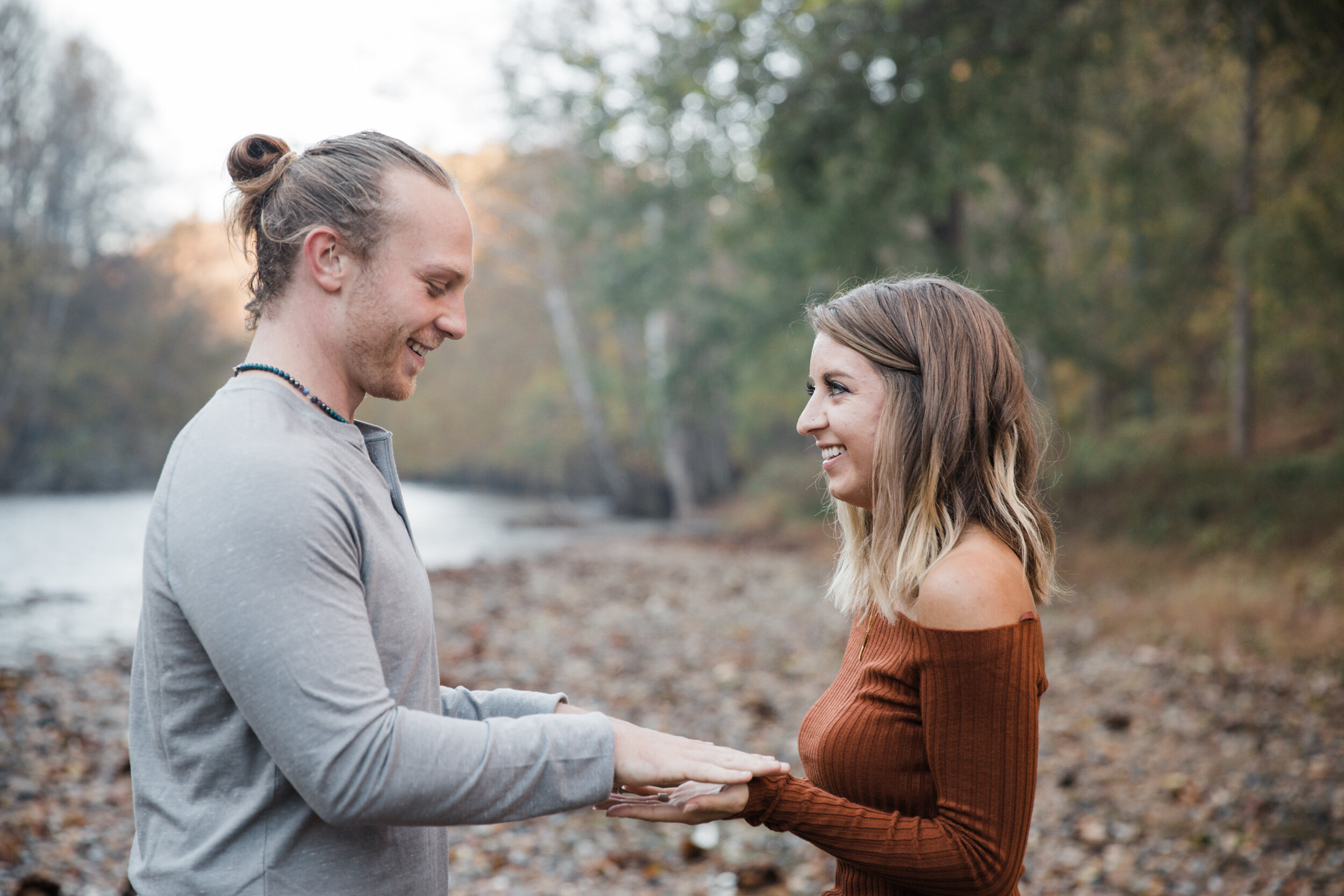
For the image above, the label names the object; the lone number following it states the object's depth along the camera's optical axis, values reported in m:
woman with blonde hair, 1.77
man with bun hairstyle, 1.36
